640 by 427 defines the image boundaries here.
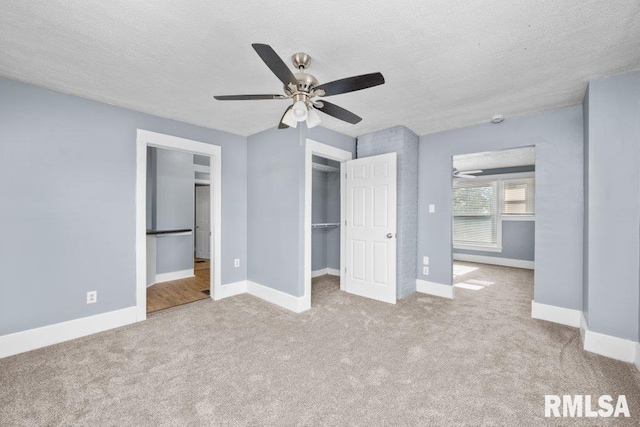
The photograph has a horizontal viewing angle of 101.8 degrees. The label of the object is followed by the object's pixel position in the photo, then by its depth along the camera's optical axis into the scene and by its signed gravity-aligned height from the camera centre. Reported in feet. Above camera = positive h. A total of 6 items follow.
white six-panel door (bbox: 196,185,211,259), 22.30 -0.86
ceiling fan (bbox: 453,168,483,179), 19.80 +3.14
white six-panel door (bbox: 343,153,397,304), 11.93 -0.69
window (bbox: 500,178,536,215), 19.65 +1.28
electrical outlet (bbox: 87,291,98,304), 9.07 -2.99
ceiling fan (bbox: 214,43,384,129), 5.22 +2.83
